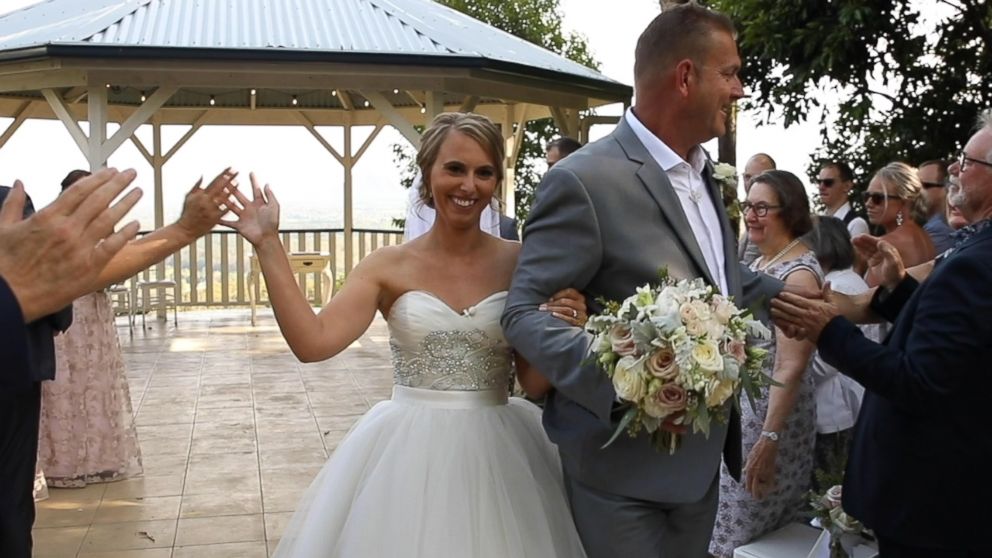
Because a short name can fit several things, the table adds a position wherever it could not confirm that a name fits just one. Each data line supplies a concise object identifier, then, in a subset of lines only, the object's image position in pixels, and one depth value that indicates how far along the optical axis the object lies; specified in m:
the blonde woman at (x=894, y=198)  6.21
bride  2.93
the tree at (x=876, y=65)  9.24
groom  2.54
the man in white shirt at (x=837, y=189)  7.24
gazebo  9.97
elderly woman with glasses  4.23
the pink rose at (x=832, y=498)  3.51
